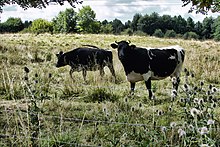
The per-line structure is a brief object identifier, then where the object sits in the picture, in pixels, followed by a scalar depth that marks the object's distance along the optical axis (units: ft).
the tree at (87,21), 307.99
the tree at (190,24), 309.63
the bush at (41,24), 286.58
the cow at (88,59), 37.40
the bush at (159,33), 257.92
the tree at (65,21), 307.78
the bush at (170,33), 239.97
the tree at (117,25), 333.66
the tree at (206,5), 38.20
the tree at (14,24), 265.19
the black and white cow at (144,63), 29.17
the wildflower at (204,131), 10.74
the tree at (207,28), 297.04
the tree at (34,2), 32.89
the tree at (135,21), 350.07
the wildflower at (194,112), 12.62
